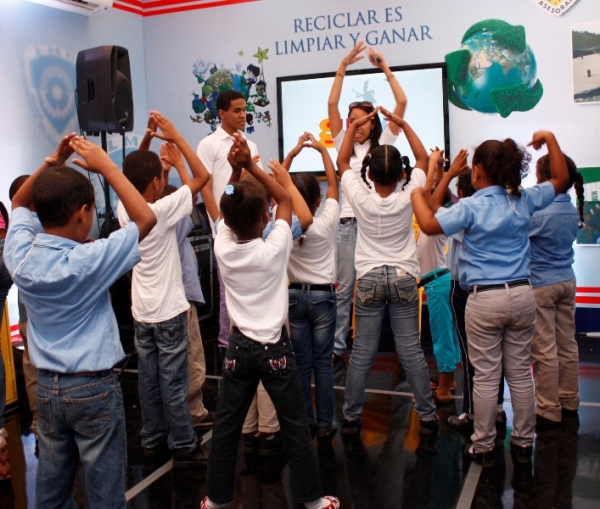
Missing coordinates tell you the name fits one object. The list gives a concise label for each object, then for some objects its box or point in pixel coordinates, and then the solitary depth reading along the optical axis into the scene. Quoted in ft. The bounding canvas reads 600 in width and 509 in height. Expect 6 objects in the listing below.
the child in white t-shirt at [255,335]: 7.88
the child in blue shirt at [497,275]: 9.14
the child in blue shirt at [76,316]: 6.29
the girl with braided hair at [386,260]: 10.25
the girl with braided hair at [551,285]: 10.91
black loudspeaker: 17.25
